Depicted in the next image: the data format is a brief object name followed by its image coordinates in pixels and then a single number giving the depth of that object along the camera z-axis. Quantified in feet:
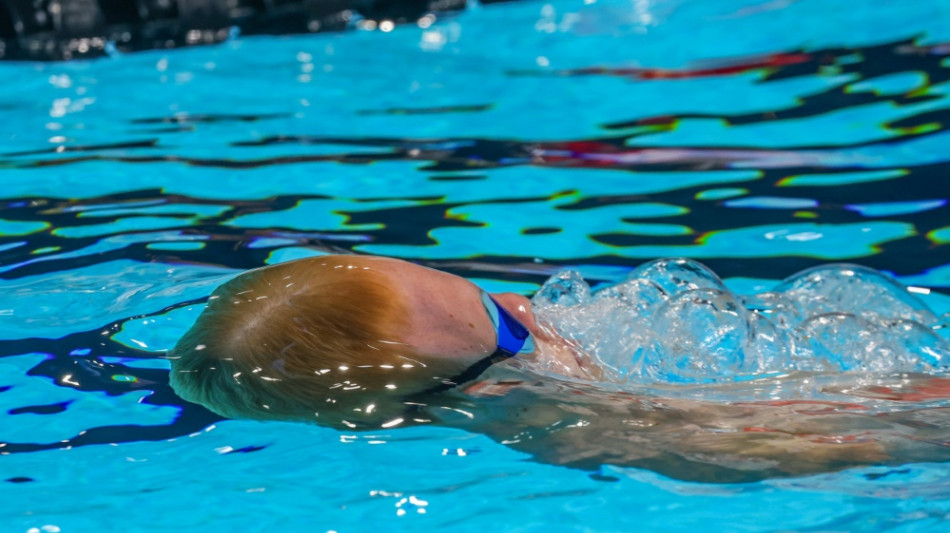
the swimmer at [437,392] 13.69
